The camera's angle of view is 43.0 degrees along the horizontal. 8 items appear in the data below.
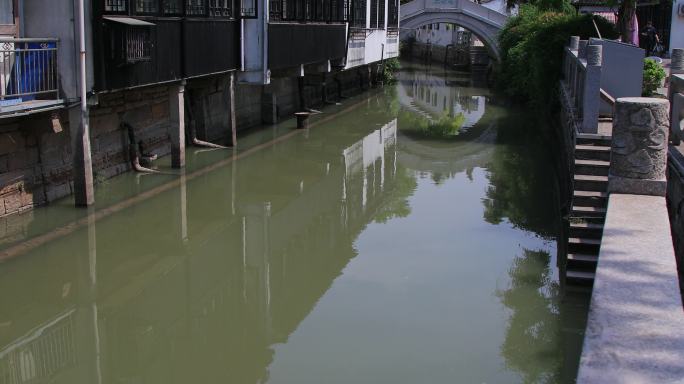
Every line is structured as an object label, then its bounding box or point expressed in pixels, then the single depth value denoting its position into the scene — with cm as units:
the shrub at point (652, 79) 1731
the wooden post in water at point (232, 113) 1810
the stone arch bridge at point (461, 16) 4462
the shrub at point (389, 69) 3891
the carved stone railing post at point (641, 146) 905
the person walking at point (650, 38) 3359
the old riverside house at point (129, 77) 1162
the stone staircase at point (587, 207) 968
